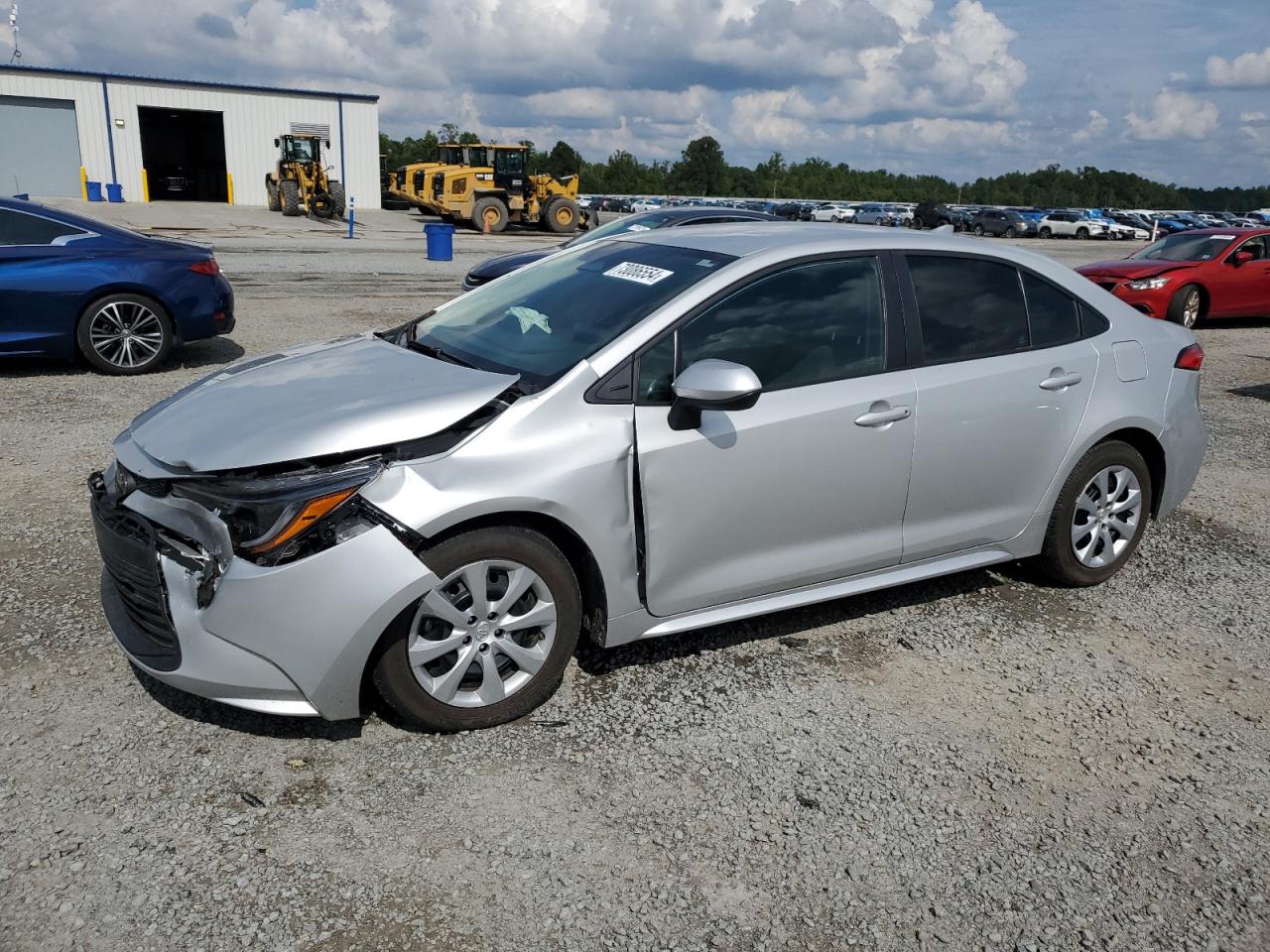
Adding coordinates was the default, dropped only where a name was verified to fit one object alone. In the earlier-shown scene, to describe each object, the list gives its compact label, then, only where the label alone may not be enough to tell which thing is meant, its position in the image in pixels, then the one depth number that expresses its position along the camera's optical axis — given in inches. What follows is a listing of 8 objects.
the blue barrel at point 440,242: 851.4
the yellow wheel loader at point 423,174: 1357.0
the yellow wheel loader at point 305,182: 1350.9
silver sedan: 122.0
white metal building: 1572.3
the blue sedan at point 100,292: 315.0
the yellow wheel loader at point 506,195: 1233.4
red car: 539.5
